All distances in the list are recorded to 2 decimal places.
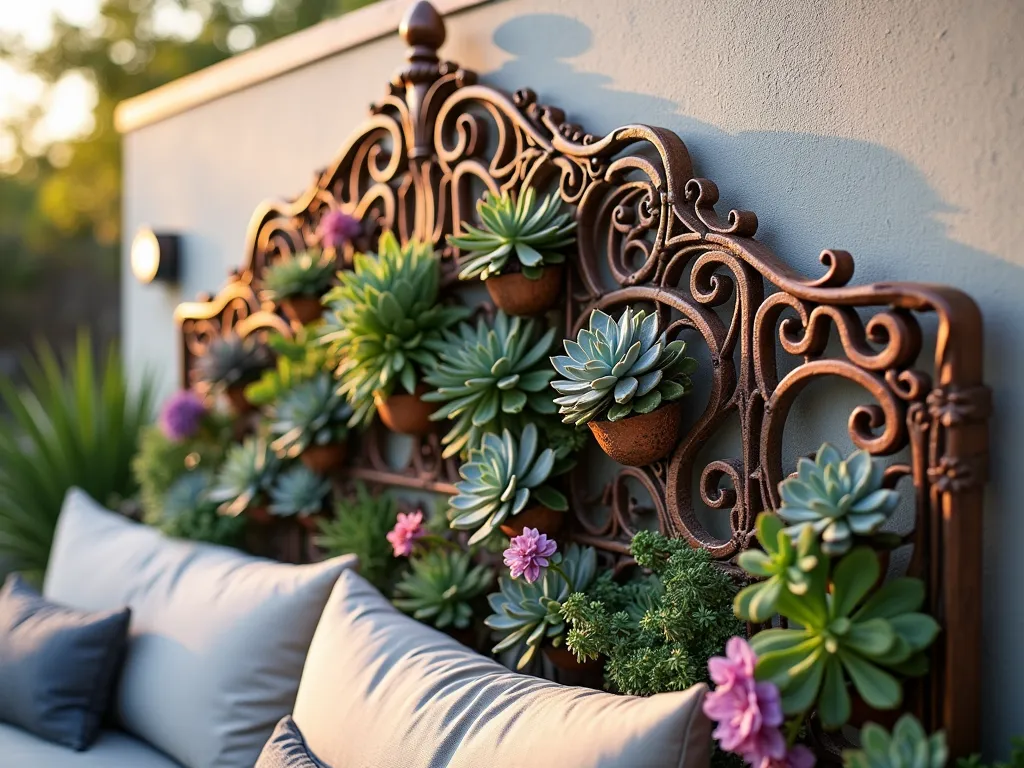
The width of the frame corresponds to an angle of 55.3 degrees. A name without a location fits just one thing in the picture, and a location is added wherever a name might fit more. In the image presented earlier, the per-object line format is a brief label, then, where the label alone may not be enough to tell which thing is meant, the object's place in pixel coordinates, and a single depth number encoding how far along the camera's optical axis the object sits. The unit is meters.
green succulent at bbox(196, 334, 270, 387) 2.71
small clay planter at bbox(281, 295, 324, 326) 2.43
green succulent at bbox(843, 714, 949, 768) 1.11
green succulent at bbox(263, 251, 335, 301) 2.40
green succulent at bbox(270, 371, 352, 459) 2.35
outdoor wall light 3.23
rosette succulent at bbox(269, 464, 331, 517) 2.43
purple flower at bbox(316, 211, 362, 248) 2.33
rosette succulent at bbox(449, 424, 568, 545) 1.76
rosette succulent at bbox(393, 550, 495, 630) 1.94
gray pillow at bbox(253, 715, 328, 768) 1.62
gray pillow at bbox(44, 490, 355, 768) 1.93
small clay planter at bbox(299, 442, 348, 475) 2.38
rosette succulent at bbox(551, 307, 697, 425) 1.54
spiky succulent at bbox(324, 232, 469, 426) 2.00
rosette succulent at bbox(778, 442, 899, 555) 1.23
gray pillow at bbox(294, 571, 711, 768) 1.26
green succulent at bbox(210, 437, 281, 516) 2.53
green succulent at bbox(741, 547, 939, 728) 1.22
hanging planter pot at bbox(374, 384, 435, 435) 2.06
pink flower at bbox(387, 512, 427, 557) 1.96
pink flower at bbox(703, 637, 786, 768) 1.17
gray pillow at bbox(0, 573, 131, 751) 2.08
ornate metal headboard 1.26
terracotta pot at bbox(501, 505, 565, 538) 1.81
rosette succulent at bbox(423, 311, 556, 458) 1.81
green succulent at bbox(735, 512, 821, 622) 1.22
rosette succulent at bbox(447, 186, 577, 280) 1.80
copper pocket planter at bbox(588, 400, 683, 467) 1.59
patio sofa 1.34
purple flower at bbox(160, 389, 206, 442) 2.79
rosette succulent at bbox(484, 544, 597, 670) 1.65
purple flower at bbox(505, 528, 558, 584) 1.62
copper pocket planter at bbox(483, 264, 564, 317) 1.84
